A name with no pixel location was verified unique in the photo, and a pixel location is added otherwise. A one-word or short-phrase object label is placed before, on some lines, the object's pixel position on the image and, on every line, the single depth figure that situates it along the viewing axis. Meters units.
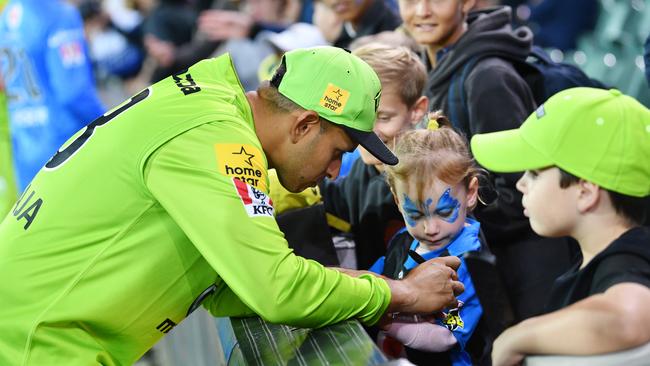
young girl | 3.09
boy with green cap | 2.45
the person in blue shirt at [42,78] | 6.50
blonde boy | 3.78
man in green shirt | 2.71
